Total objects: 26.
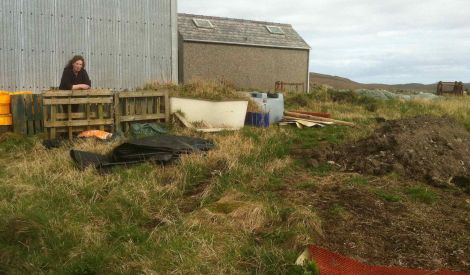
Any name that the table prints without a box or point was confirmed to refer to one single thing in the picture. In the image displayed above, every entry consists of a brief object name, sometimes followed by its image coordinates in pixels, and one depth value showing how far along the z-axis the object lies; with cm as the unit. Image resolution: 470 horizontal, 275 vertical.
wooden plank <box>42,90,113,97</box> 904
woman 957
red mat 355
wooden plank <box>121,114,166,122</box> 983
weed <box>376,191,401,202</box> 544
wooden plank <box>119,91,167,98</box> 984
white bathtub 1048
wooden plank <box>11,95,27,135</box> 932
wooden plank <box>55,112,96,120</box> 916
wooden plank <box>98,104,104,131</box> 951
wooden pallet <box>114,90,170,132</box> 980
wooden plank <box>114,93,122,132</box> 966
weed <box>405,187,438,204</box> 559
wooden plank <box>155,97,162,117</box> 1032
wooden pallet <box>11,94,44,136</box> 934
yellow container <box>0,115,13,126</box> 929
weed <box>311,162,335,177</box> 674
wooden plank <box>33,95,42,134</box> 953
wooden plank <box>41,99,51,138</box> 900
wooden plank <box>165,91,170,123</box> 1032
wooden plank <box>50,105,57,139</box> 903
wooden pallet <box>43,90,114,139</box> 905
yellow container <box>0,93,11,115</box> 927
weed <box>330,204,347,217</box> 488
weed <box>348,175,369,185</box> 620
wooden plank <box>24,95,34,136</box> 945
